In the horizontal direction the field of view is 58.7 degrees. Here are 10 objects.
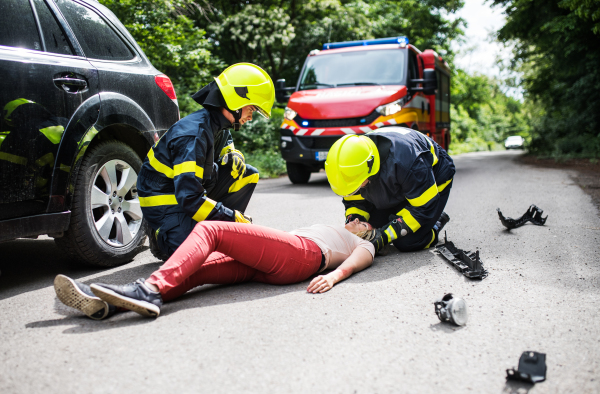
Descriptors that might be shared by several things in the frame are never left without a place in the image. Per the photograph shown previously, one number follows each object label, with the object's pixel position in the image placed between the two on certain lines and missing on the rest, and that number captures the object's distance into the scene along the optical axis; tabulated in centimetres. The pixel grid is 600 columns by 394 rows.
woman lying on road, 285
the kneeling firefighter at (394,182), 389
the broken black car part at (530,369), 220
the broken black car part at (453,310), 276
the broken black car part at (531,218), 547
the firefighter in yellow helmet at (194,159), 353
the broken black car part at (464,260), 370
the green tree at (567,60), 1573
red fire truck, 912
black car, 336
